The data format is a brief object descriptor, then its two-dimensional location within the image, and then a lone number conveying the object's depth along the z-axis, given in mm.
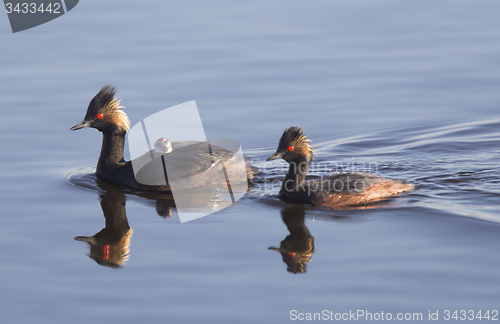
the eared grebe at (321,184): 18469
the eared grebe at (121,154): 19797
